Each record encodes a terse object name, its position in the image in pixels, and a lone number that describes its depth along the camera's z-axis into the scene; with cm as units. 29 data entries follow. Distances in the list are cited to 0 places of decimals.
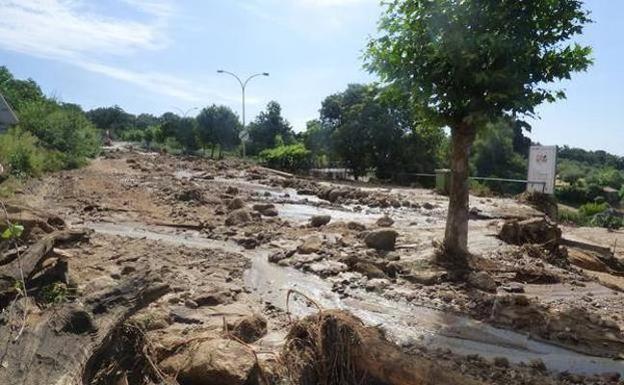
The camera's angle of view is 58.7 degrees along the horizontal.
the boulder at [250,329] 594
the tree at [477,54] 831
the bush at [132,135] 8936
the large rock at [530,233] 1160
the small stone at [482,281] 870
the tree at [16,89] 5183
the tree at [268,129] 5619
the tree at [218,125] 5312
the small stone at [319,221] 1430
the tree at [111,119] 11125
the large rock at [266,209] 1606
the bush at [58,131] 3259
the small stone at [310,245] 1066
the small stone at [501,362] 575
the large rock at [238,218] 1402
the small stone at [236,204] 1660
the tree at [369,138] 3331
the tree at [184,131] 5944
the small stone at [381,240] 1107
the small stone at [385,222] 1414
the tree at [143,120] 12539
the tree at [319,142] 3897
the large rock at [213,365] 442
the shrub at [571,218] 2152
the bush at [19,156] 2184
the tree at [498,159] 4844
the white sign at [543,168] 1736
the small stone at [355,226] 1350
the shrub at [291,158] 3903
